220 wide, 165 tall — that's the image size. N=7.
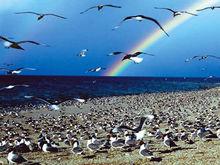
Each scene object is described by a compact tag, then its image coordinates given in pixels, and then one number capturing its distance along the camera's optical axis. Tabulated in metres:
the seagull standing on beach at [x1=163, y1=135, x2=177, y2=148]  23.36
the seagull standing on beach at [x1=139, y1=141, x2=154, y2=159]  20.09
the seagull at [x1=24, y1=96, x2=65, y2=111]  12.88
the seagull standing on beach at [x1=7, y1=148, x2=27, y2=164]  20.27
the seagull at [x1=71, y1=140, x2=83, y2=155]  23.09
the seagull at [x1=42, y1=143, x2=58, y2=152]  24.22
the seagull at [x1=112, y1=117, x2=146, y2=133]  15.02
